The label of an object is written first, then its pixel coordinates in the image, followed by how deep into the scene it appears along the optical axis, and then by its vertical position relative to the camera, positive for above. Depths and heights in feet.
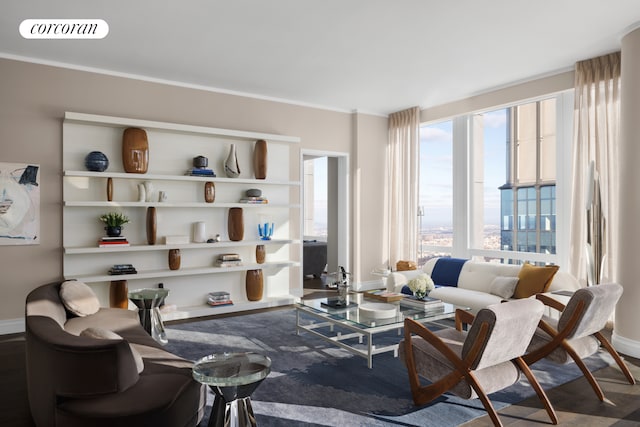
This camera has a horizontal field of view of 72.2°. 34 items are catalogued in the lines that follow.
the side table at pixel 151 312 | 12.76 -2.78
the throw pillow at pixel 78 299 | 11.73 -2.21
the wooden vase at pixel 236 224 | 19.45 -0.30
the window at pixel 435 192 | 22.61 +1.31
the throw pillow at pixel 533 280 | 14.82 -2.17
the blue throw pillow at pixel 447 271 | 18.20 -2.30
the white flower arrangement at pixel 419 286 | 13.88 -2.19
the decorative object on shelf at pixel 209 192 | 18.76 +1.09
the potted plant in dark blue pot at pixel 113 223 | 16.48 -0.21
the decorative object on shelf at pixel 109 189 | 16.49 +1.07
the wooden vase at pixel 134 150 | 16.93 +2.61
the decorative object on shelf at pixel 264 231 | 20.34 -0.64
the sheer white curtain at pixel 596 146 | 15.28 +2.56
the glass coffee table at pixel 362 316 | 11.85 -2.87
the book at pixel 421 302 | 13.44 -2.66
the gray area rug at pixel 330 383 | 9.32 -4.20
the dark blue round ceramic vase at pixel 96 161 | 16.19 +2.09
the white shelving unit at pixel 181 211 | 16.42 +0.27
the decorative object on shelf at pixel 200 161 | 18.30 +2.34
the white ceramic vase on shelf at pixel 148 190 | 17.31 +1.09
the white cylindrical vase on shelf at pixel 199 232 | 18.57 -0.62
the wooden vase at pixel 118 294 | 16.61 -2.90
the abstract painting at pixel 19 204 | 15.34 +0.49
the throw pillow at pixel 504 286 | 15.56 -2.50
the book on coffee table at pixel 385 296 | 14.21 -2.62
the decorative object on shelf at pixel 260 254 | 20.06 -1.69
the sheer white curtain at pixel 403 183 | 23.17 +1.86
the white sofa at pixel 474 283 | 14.90 -2.49
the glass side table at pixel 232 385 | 6.49 -2.48
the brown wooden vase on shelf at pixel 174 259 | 17.85 -1.70
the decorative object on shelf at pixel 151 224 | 17.28 -0.26
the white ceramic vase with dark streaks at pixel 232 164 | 19.07 +2.32
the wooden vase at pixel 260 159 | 19.98 +2.65
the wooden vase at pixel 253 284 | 19.71 -3.02
